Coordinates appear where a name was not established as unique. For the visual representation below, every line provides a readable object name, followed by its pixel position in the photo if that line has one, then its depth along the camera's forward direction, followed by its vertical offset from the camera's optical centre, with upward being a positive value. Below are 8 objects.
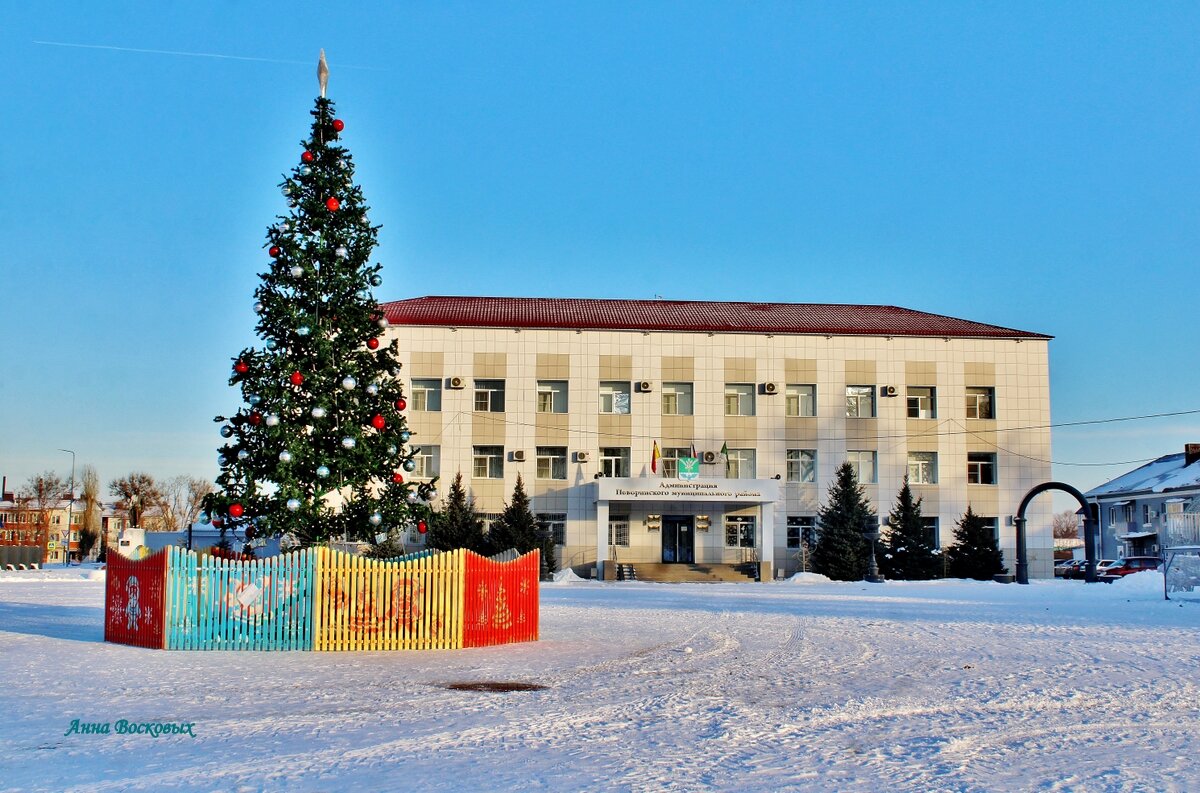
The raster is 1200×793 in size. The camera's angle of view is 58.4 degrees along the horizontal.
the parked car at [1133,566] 44.44 -3.09
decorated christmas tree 17.62 +1.62
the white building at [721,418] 48.44 +3.30
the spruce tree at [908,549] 45.34 -2.45
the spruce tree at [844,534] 44.81 -1.82
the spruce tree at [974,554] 45.91 -2.69
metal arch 37.31 -1.53
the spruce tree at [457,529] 45.28 -1.67
